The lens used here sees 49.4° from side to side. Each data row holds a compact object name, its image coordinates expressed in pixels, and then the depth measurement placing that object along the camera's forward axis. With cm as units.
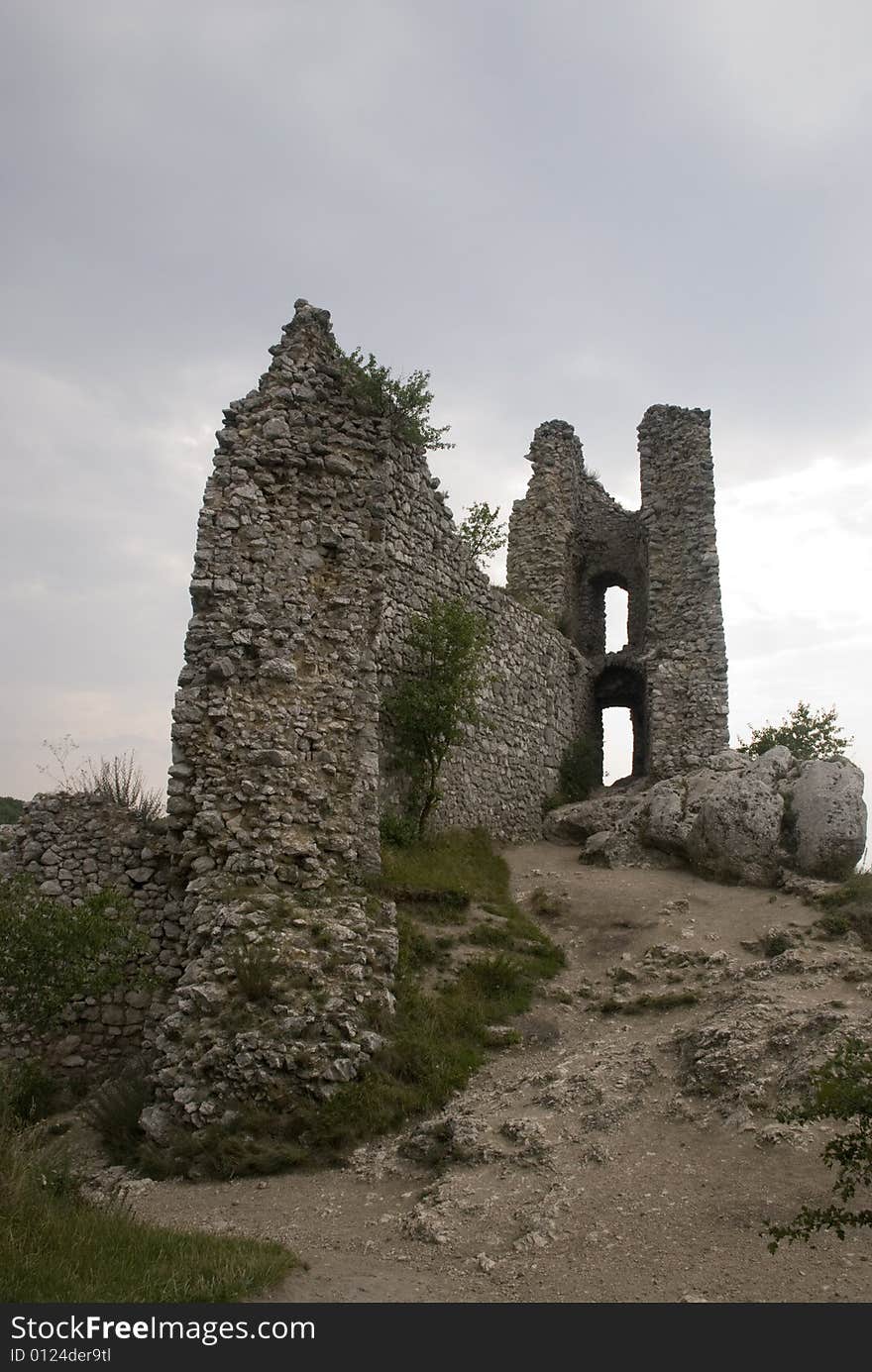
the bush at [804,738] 2289
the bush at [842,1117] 523
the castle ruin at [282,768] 911
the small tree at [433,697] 1479
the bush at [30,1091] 934
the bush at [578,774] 1989
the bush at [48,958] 820
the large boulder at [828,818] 1462
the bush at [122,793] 1141
